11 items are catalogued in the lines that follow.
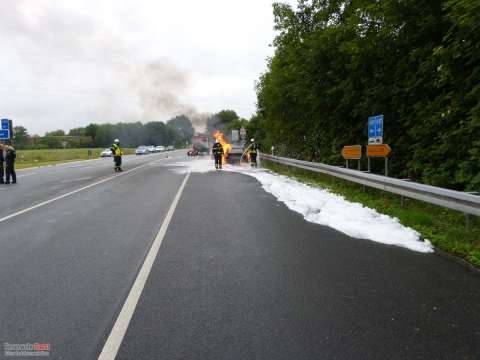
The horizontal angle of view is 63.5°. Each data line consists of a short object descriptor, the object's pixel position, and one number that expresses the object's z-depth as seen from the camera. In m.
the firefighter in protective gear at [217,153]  21.65
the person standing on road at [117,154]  21.33
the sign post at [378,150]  9.54
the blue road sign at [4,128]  29.97
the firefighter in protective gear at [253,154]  23.31
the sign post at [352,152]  11.13
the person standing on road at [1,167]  16.37
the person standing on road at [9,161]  15.84
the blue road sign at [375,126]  9.81
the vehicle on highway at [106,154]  52.97
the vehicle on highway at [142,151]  60.34
